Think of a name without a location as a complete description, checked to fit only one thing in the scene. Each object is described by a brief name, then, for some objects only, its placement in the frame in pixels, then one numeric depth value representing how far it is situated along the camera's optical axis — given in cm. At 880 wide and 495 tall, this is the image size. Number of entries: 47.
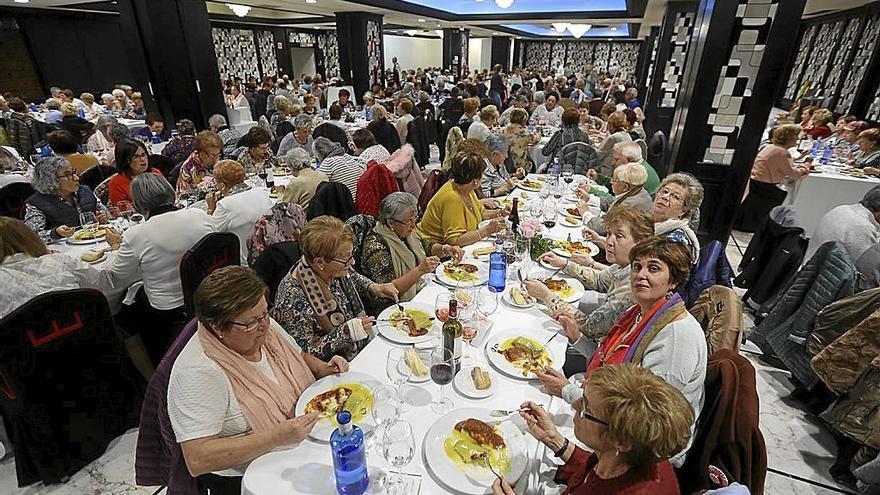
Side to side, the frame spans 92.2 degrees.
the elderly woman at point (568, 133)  531
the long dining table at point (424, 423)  131
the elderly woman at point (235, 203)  321
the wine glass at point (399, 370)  159
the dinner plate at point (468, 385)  167
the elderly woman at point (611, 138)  490
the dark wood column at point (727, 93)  388
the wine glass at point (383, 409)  146
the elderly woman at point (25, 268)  218
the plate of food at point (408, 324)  200
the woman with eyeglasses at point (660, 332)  150
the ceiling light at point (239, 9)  1059
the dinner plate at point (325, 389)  147
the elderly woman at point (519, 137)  576
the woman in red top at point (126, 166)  376
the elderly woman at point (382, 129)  654
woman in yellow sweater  308
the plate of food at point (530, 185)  462
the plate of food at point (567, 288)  240
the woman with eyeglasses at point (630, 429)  107
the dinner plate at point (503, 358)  179
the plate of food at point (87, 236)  312
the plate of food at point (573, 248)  297
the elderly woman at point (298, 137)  570
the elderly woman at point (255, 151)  477
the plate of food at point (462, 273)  254
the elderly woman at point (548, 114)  855
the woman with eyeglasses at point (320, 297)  194
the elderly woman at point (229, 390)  132
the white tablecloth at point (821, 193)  505
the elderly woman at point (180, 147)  544
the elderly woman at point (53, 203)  320
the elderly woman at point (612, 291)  203
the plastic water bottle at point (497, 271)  241
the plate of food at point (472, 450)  131
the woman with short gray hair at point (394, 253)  254
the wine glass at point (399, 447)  130
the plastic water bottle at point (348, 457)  122
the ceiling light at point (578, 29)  1400
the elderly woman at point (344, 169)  420
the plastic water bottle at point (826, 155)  589
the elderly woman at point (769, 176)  487
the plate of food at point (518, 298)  233
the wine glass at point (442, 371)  162
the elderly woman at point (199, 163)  427
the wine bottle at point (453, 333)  174
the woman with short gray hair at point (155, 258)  265
